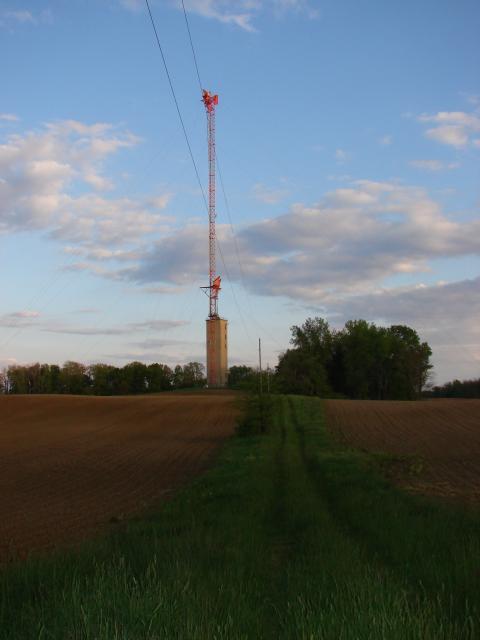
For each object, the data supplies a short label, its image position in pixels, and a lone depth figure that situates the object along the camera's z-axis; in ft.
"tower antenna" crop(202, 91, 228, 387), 254.27
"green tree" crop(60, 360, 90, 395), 476.54
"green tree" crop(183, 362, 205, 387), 484.25
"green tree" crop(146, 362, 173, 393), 477.77
